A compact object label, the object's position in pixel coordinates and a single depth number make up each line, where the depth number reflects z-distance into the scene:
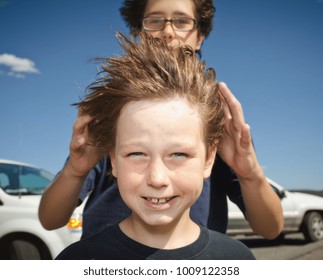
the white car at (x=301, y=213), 5.84
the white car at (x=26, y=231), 3.43
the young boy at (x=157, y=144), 0.98
